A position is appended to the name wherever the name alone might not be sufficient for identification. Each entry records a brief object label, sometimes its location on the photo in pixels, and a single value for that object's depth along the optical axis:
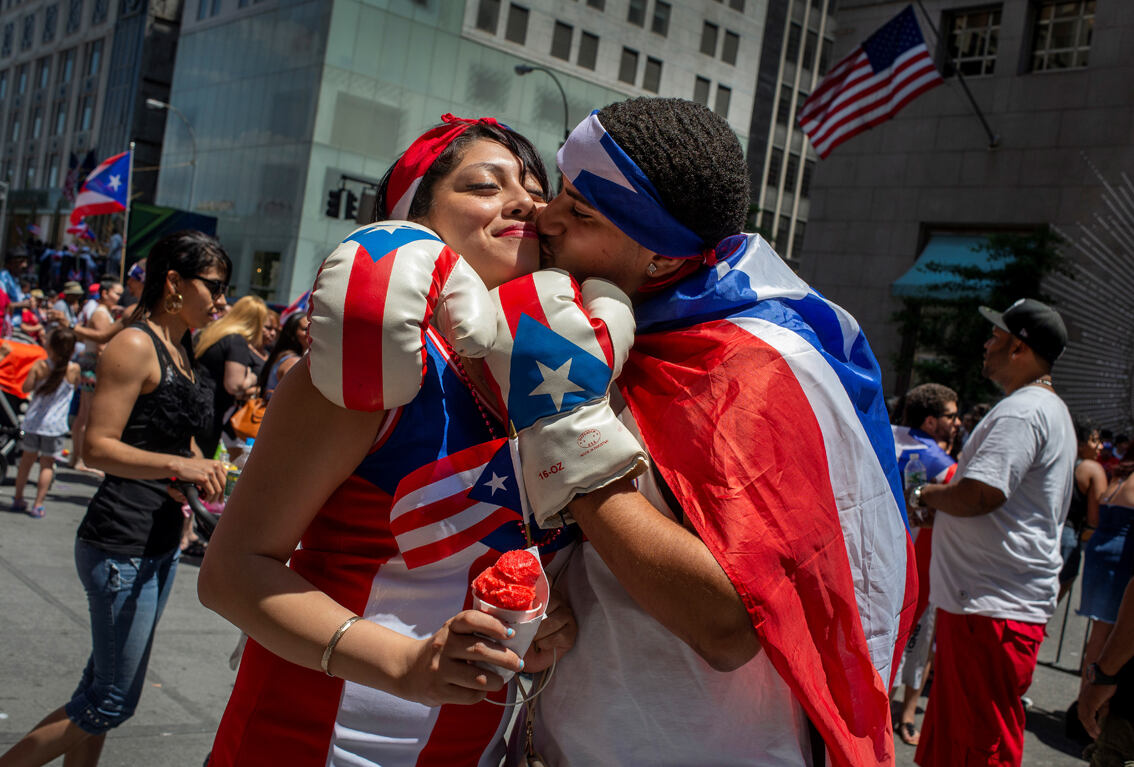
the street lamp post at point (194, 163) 35.19
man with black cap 3.77
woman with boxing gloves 1.29
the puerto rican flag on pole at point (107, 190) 14.87
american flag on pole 13.16
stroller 8.45
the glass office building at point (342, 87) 28.83
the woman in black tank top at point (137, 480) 2.91
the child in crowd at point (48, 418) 7.56
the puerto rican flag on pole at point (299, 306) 7.62
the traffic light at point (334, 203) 19.52
